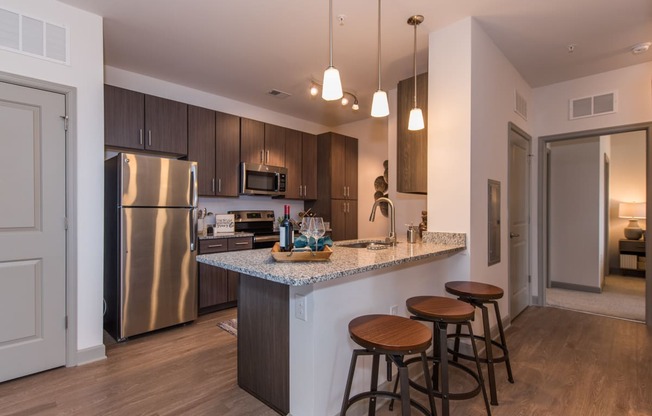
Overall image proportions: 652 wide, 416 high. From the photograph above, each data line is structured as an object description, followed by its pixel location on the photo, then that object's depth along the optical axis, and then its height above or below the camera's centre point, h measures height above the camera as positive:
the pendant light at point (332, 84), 1.86 +0.71
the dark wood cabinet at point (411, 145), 3.08 +0.60
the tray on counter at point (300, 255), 1.74 -0.27
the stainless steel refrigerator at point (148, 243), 2.95 -0.36
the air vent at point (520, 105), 3.55 +1.15
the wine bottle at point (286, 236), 1.86 -0.17
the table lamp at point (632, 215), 5.61 -0.15
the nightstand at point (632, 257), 5.59 -0.88
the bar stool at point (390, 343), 1.32 -0.57
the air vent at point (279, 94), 4.21 +1.49
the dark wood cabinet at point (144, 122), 3.24 +0.90
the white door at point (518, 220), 3.42 -0.15
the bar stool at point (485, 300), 2.00 -0.62
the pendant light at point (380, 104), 2.12 +0.68
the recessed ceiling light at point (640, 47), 3.00 +1.50
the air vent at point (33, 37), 2.23 +1.22
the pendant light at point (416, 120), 2.46 +0.66
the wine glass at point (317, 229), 1.87 -0.13
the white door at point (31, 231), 2.26 -0.18
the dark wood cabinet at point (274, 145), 4.59 +0.89
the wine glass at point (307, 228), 1.88 -0.13
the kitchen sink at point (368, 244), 2.59 -0.33
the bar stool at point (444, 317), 1.63 -0.59
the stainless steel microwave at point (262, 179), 4.30 +0.38
